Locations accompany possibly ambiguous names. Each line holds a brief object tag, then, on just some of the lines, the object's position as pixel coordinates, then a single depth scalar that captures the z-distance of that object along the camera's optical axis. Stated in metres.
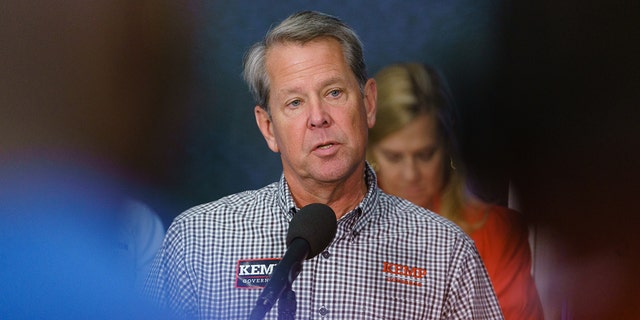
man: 4.61
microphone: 4.17
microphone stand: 4.21
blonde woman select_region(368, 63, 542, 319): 4.81
